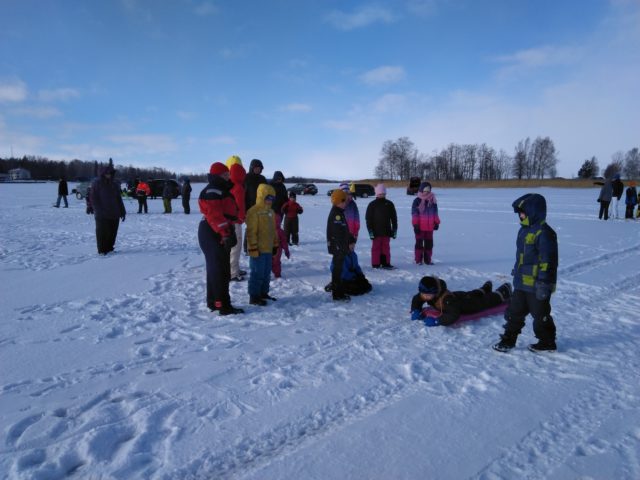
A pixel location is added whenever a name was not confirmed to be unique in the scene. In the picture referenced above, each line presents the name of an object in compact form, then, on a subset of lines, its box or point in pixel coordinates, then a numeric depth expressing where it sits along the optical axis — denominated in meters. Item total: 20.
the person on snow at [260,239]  5.15
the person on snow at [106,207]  8.48
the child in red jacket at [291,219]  9.76
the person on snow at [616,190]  15.05
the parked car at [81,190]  29.24
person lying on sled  4.53
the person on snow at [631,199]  15.77
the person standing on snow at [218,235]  4.71
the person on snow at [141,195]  19.56
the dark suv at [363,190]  36.96
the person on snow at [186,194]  18.33
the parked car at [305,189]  41.66
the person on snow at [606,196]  15.50
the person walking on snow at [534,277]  3.62
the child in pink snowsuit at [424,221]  7.85
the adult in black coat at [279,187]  7.76
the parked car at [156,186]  30.22
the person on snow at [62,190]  21.48
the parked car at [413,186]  37.85
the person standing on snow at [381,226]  7.46
